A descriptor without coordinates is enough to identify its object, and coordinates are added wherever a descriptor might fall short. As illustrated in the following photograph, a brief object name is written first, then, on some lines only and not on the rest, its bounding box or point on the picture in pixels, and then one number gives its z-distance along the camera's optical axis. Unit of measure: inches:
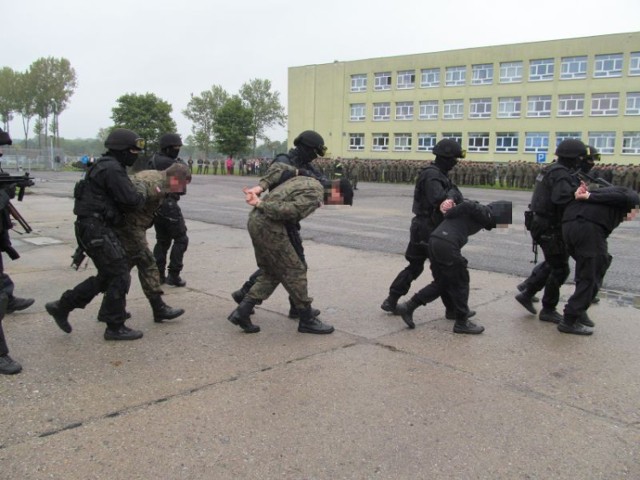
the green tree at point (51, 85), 2645.2
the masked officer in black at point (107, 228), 168.1
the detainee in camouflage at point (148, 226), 185.9
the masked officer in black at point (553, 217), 196.9
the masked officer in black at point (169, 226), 249.9
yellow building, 1651.1
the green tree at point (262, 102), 3678.6
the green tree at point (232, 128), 2278.5
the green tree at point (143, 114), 2151.8
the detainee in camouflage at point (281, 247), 176.1
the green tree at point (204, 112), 3467.0
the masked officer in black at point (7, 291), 148.5
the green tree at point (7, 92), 2714.1
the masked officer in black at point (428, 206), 194.9
